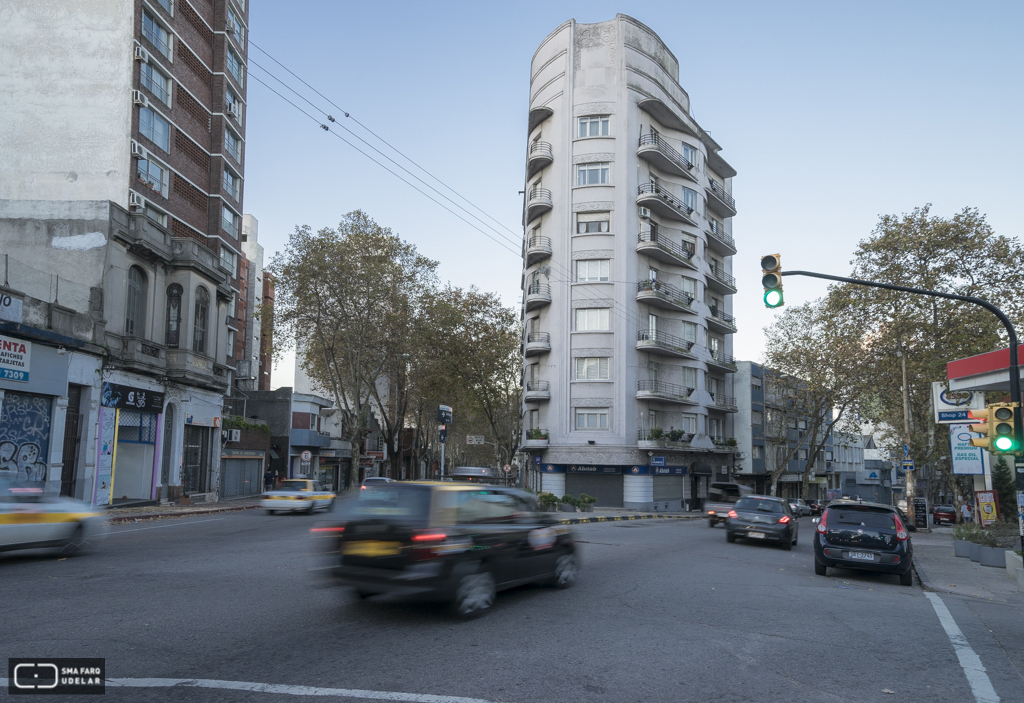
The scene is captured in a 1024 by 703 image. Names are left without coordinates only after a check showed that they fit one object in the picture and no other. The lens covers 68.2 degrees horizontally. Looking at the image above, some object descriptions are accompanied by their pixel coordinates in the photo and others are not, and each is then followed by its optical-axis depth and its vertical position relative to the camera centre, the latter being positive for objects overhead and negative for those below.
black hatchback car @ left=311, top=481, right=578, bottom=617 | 7.92 -1.12
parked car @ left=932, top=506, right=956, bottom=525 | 49.56 -4.37
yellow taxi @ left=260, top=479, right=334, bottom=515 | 27.62 -2.13
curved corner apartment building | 44.81 +10.18
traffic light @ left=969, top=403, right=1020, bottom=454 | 12.70 +0.35
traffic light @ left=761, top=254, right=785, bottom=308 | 13.20 +2.93
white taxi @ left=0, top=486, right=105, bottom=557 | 12.57 -1.49
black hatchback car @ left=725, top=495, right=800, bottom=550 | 20.25 -2.04
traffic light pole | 12.98 +1.42
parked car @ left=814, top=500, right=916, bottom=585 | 13.66 -1.69
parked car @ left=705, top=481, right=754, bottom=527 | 43.50 -2.65
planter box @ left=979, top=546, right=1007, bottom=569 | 17.42 -2.46
